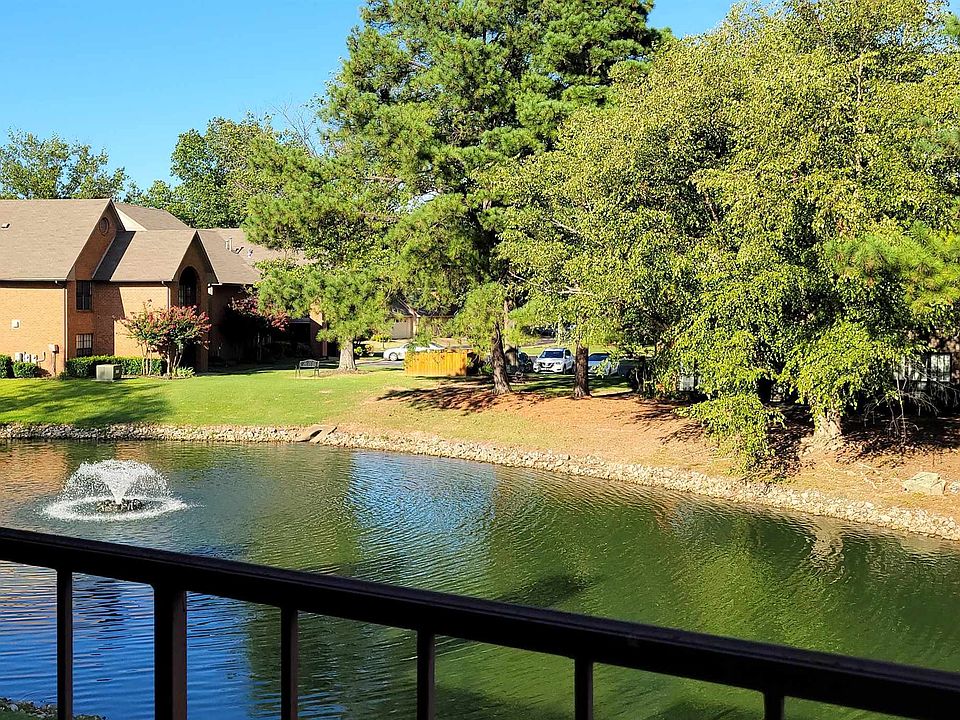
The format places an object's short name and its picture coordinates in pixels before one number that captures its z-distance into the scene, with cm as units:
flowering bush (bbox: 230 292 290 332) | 4119
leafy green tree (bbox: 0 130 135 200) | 6669
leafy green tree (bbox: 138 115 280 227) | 7456
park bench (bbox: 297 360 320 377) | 3731
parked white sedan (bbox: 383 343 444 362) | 4578
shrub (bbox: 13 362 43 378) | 3428
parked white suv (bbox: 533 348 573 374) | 3794
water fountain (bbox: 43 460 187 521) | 1670
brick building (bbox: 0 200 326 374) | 3531
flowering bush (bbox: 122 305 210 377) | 3538
